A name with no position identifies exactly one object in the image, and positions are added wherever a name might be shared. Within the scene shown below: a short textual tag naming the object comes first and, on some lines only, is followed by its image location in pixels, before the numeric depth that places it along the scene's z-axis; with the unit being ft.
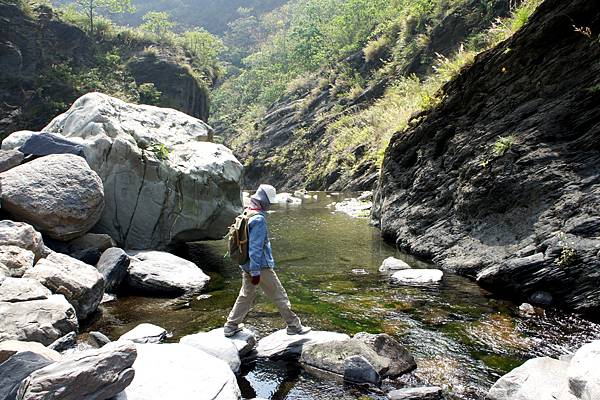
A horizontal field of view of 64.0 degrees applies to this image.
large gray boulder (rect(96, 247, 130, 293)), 30.87
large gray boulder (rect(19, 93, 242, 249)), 40.52
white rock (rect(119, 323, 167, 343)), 21.83
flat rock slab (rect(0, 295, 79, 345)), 19.65
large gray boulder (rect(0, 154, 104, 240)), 31.19
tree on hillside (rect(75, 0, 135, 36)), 158.00
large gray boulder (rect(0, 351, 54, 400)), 14.02
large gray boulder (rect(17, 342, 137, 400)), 12.80
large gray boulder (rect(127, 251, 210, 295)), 31.81
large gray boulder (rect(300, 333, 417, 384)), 18.54
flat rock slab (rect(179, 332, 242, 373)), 19.31
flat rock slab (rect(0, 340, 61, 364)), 15.57
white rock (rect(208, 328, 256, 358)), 20.36
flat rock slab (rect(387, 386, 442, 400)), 16.94
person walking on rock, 20.47
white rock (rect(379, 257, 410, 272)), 36.52
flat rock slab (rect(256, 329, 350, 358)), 20.92
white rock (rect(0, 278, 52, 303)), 21.49
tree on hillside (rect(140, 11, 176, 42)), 179.93
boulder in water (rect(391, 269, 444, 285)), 32.32
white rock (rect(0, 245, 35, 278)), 24.67
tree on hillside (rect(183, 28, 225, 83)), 192.19
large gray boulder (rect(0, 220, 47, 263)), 26.86
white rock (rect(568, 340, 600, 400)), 13.46
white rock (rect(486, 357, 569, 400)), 15.30
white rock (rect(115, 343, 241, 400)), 14.94
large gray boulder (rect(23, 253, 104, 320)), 25.12
